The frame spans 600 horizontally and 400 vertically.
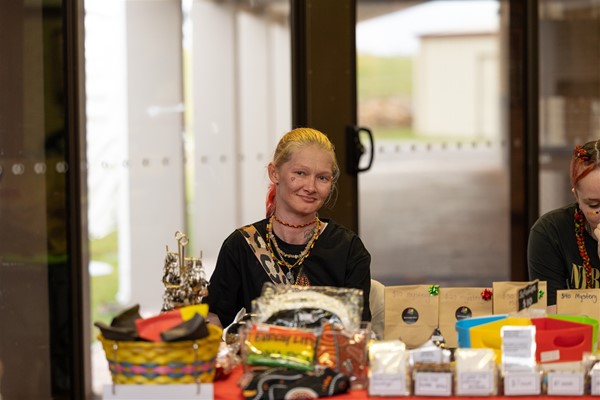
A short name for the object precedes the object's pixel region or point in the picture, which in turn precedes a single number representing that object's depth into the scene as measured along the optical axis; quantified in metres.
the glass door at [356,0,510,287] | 6.65
